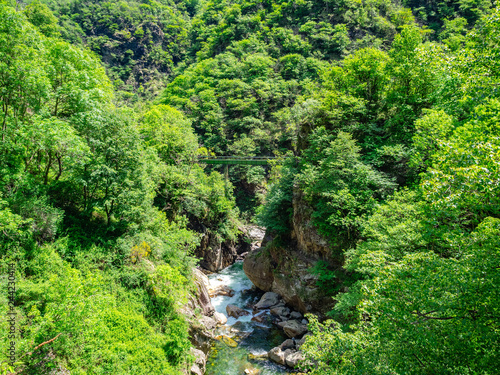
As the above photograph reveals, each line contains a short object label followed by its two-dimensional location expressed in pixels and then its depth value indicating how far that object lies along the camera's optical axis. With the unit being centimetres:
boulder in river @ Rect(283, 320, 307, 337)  1827
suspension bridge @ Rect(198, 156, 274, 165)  3567
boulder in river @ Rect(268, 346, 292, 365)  1603
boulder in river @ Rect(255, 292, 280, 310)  2234
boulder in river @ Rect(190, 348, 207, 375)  1396
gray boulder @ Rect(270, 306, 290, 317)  2068
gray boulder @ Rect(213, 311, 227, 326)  2005
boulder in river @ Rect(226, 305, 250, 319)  2161
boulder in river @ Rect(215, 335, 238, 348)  1781
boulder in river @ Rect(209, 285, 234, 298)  2517
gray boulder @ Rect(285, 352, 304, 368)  1551
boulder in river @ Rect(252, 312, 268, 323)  2073
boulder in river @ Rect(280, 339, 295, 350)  1722
